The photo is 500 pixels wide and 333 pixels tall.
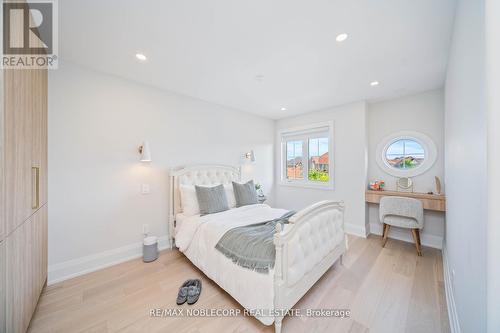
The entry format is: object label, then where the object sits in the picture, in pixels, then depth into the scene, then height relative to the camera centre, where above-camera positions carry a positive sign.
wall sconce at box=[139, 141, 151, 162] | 2.52 +0.18
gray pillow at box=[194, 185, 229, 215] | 2.60 -0.50
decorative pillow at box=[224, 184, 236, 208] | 3.03 -0.52
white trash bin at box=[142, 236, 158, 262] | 2.49 -1.18
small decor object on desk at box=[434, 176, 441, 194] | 2.89 -0.32
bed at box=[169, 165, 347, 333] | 1.43 -0.88
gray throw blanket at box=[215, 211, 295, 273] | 1.52 -0.75
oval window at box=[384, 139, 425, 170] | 3.18 +0.22
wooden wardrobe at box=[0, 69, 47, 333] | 1.06 -0.21
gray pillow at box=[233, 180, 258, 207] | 3.04 -0.49
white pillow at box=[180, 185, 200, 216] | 2.64 -0.52
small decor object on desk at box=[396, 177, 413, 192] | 3.20 -0.33
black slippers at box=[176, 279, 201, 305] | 1.76 -1.30
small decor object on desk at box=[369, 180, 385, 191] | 3.39 -0.38
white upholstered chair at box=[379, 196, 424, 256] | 2.68 -0.75
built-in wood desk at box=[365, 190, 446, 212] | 2.70 -0.50
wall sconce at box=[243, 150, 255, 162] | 4.09 +0.21
